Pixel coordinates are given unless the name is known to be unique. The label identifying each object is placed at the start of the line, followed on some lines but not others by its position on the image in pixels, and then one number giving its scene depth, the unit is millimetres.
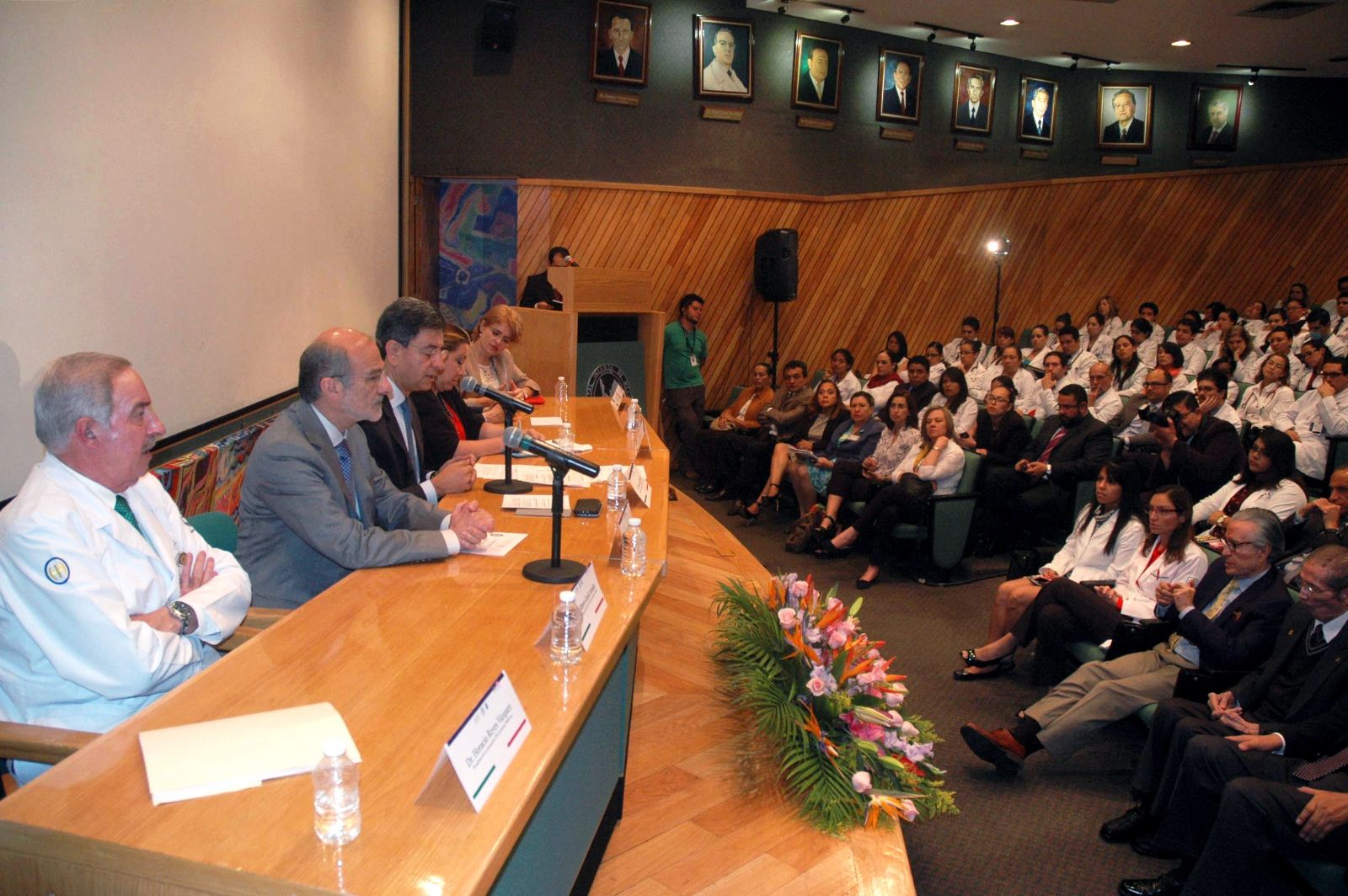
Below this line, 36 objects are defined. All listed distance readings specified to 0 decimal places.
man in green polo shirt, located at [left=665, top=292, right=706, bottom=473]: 8078
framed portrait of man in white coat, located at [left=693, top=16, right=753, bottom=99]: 9133
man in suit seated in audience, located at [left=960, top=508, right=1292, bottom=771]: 3170
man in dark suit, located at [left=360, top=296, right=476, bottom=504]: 3203
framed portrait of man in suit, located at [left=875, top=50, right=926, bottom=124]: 10375
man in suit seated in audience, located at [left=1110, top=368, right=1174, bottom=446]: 6117
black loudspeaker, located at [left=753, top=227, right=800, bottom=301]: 8703
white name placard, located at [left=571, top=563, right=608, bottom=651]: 1989
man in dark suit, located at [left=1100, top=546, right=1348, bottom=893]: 2734
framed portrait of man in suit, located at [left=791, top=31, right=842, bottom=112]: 9695
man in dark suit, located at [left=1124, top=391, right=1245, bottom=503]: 5422
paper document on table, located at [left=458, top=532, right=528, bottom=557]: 2525
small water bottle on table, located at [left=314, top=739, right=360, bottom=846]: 1276
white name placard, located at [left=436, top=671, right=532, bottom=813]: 1373
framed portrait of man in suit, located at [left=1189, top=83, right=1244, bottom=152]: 11719
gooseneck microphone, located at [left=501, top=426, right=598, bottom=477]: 2184
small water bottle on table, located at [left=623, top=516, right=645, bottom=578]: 2418
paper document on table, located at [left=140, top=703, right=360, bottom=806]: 1379
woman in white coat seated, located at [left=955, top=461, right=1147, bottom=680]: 4066
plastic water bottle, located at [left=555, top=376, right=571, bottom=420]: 4493
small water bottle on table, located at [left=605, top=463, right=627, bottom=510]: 2840
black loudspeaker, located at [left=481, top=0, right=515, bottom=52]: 8016
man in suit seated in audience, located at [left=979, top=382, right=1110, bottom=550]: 5785
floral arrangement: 2643
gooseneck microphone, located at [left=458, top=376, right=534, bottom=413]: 2791
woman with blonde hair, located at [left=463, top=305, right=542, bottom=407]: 4809
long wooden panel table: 1233
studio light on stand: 10114
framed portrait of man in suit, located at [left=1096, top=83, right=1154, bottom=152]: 11602
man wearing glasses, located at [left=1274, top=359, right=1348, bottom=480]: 6027
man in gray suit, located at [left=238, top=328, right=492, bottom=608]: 2398
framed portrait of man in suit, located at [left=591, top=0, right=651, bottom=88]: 8625
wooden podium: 5770
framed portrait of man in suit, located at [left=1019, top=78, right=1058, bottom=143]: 11336
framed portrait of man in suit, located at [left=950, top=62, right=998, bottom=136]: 10867
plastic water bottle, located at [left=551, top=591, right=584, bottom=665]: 1879
